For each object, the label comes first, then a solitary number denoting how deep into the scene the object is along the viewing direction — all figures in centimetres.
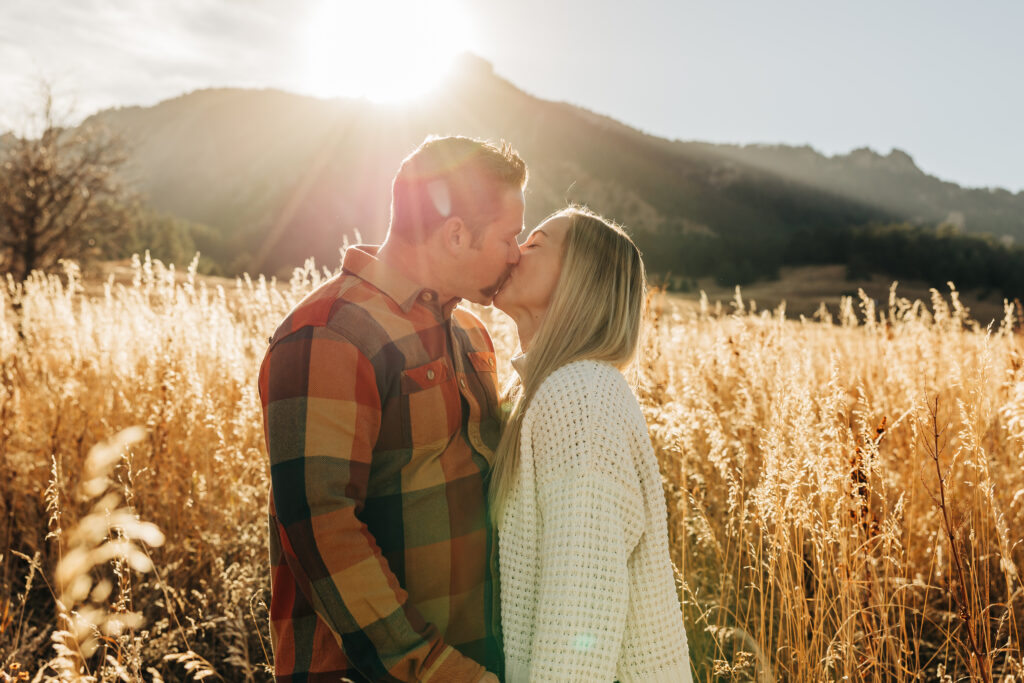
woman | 154
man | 146
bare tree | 1702
